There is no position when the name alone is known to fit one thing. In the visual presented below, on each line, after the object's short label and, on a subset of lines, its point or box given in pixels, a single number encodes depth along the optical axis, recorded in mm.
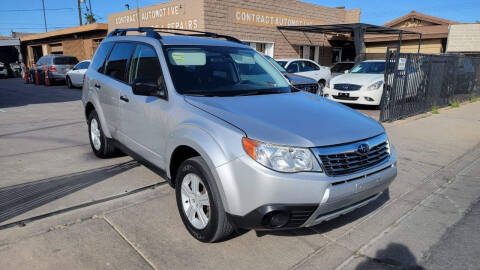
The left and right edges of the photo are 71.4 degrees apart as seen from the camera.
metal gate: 8231
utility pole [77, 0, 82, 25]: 40288
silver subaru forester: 2373
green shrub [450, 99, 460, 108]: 11725
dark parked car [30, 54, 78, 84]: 18109
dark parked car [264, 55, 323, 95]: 8836
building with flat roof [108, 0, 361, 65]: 15120
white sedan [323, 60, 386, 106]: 9789
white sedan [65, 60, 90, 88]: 15867
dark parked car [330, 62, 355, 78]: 15793
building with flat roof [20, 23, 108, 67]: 22594
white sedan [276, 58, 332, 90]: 12750
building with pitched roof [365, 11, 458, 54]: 22609
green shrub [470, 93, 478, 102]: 13570
